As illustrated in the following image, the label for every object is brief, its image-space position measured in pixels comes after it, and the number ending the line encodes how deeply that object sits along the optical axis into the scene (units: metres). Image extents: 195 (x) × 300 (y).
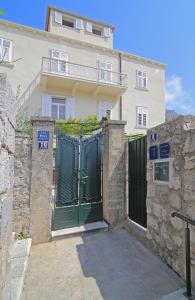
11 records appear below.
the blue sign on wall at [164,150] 3.11
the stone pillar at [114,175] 4.66
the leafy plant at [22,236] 3.83
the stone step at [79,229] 4.15
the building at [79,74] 11.14
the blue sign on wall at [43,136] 4.10
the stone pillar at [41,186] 3.96
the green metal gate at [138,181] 4.10
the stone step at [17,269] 2.35
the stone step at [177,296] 2.32
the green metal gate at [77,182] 4.45
